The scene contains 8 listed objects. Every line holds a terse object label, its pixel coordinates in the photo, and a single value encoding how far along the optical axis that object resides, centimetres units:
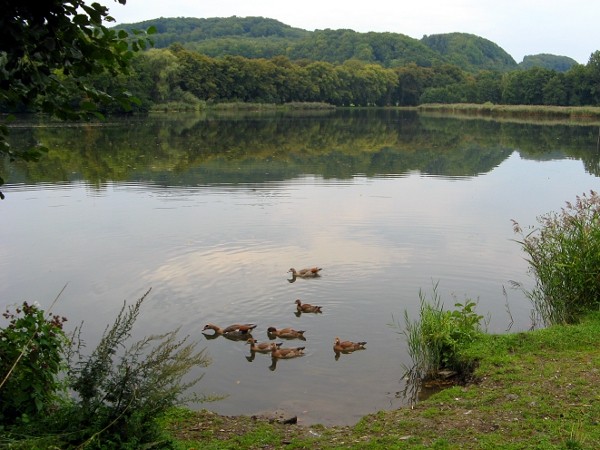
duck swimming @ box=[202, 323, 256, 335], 1042
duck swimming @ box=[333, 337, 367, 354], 962
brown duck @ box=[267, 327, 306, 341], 1031
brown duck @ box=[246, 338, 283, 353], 976
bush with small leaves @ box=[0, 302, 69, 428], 571
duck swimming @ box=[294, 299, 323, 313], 1148
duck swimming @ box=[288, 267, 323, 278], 1320
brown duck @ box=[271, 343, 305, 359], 962
